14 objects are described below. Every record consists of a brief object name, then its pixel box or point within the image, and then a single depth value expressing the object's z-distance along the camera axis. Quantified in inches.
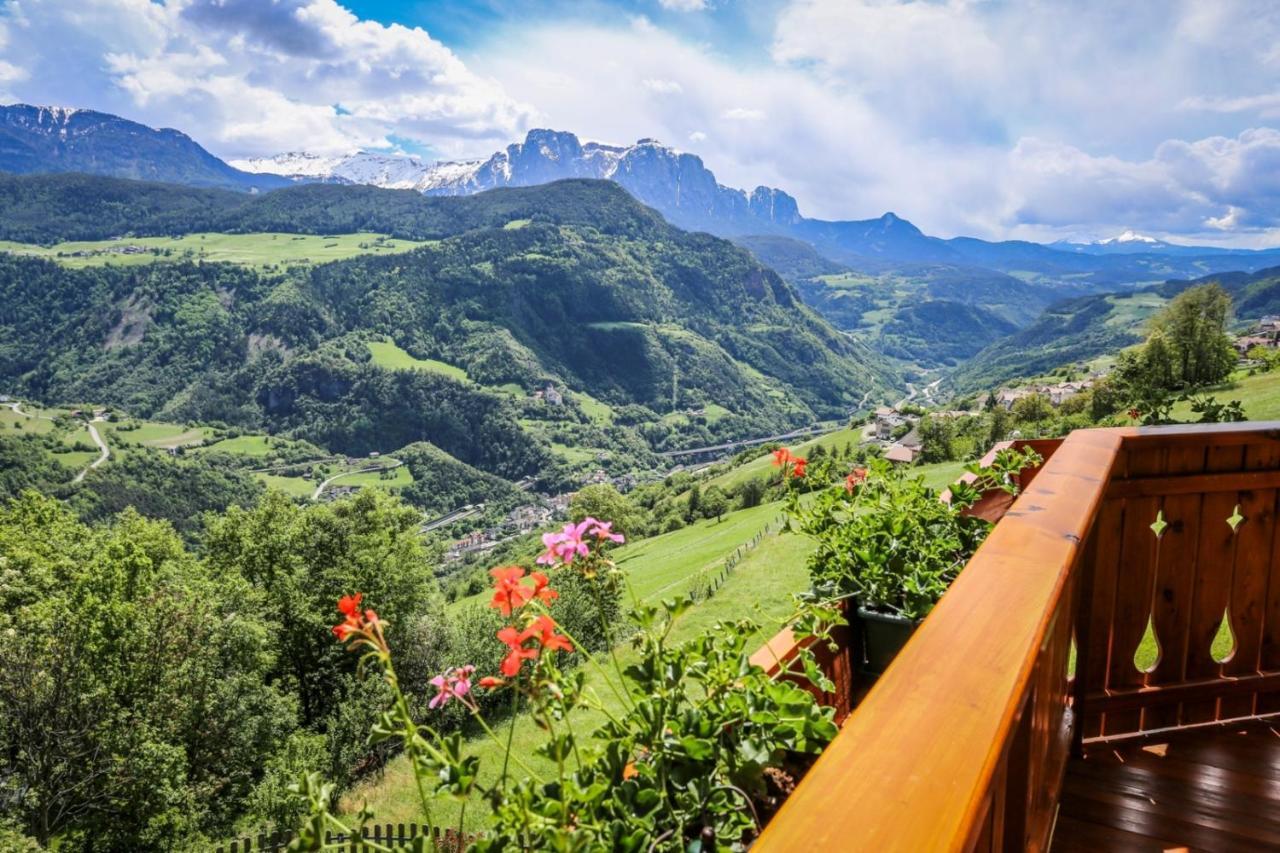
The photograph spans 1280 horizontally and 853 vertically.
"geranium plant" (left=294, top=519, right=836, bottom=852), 42.3
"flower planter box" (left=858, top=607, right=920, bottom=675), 86.4
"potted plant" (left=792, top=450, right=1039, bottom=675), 87.4
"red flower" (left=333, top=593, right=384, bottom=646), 50.0
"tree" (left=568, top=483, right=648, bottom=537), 1857.8
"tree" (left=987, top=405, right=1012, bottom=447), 1520.7
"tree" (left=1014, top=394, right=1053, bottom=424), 1588.3
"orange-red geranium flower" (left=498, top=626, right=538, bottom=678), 45.2
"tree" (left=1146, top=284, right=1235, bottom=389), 1316.4
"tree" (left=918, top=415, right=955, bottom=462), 1493.6
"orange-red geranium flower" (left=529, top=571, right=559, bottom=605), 57.1
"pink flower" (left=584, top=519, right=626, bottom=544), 65.2
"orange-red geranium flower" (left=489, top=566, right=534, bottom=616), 51.2
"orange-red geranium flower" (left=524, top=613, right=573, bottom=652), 49.2
